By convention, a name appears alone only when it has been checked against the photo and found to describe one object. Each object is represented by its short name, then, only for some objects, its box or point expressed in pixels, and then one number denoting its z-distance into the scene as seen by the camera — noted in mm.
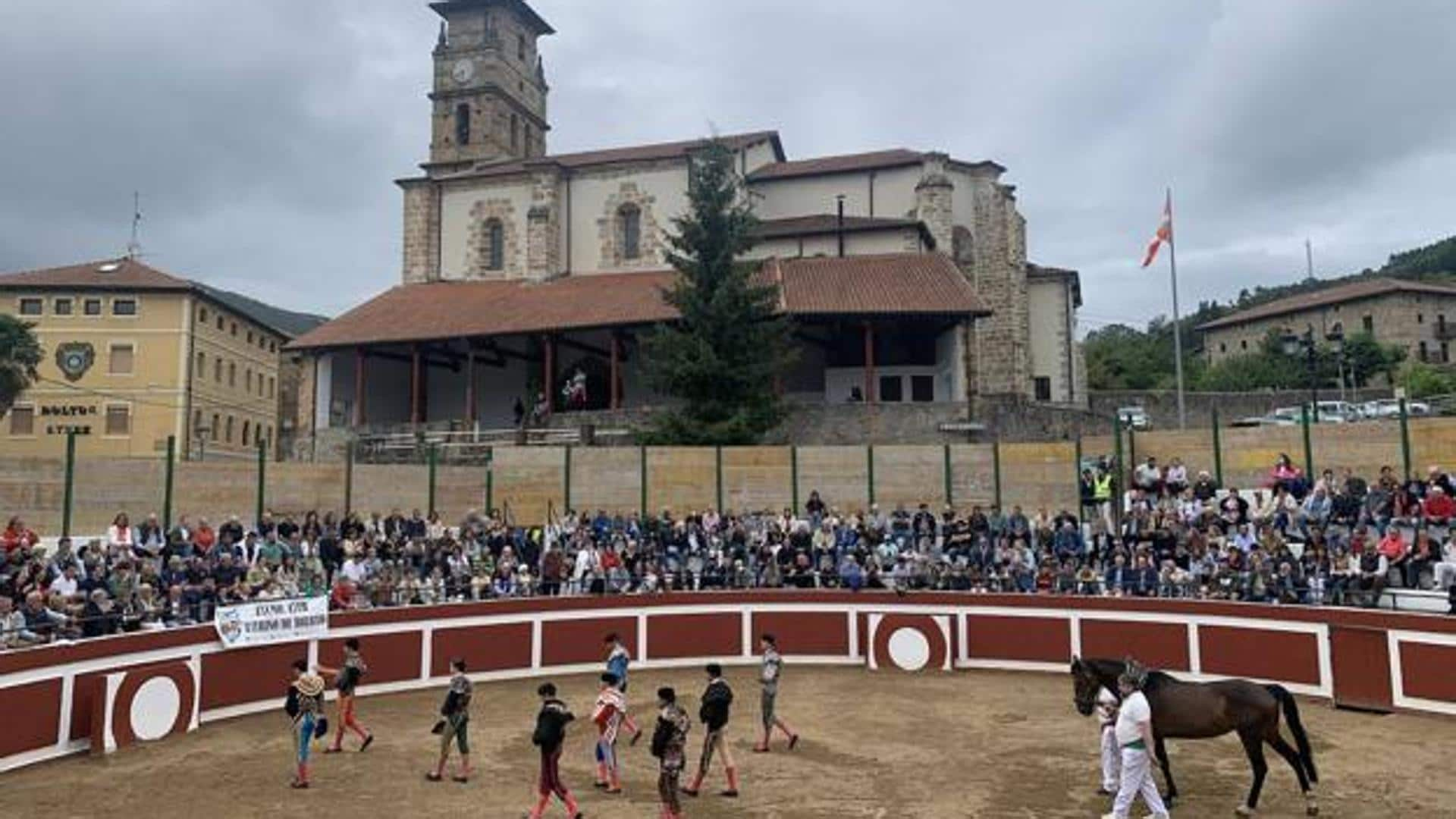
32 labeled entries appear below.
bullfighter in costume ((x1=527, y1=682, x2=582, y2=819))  11070
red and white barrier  14297
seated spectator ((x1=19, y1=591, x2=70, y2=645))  14345
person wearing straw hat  12469
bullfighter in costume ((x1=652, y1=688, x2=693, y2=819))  10945
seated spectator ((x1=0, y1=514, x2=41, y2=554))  18141
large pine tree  33469
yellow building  57312
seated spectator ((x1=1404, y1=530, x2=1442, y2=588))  17094
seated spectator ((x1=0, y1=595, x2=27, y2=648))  13891
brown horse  11234
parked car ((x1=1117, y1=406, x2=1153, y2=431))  40906
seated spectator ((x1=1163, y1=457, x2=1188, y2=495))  24531
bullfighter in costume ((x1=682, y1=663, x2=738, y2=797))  12117
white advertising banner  16531
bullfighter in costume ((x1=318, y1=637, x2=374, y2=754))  14031
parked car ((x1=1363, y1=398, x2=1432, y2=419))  27045
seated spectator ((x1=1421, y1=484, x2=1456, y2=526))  18344
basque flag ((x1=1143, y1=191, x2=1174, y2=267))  35469
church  40312
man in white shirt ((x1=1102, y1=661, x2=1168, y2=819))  10180
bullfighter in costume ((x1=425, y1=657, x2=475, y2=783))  12750
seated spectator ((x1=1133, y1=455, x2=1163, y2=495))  24844
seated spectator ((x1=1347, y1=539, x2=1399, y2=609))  16953
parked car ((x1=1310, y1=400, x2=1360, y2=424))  37688
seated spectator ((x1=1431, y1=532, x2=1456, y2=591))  16547
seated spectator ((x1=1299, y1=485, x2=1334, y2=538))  20375
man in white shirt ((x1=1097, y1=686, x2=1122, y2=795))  11516
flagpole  34059
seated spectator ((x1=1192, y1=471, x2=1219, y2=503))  22953
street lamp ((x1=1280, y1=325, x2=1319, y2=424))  29797
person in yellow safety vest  25734
